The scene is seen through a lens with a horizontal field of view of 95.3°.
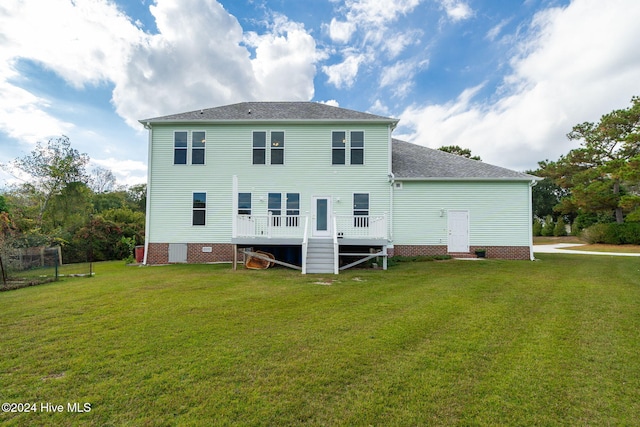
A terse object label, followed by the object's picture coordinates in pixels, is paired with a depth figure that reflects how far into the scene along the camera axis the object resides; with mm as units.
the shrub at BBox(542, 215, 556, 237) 33625
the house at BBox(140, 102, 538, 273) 13445
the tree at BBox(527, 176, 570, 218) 40844
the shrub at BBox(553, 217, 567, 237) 32656
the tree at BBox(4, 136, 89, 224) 20969
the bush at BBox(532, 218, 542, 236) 34031
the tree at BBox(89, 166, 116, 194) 37575
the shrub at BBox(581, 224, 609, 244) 23991
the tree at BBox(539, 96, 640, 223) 23141
